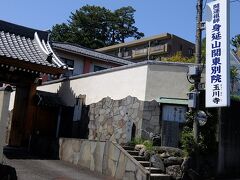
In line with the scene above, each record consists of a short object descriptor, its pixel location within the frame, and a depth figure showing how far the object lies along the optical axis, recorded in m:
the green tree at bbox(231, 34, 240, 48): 24.53
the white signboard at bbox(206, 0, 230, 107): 9.31
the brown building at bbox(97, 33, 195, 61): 35.53
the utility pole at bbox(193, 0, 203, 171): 10.27
